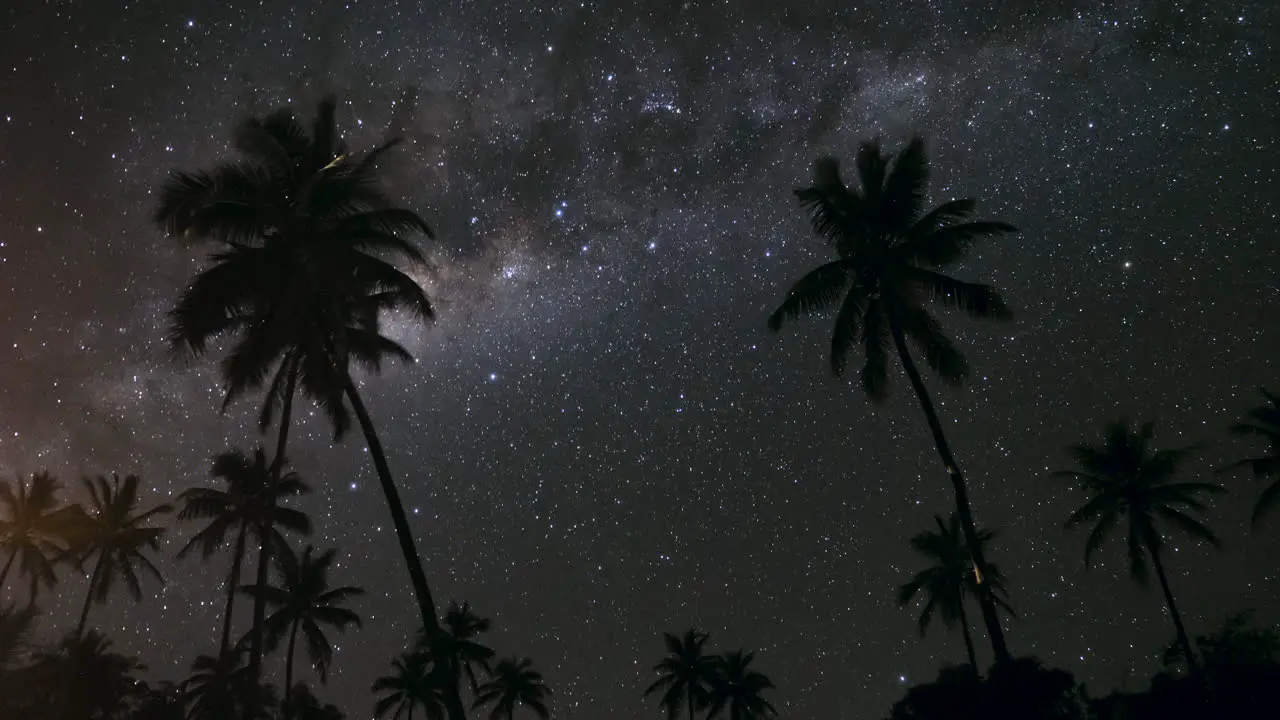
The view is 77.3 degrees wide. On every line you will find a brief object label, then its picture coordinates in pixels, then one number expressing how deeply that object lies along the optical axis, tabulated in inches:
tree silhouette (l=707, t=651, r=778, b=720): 2138.3
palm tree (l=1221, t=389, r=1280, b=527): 1190.3
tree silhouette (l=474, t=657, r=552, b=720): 2053.4
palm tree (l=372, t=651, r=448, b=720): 1784.0
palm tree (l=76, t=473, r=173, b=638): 1467.8
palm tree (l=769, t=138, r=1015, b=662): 806.5
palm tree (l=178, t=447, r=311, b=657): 1136.2
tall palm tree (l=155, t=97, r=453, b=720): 658.8
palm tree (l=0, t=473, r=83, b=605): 1504.7
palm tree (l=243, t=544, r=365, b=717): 1342.3
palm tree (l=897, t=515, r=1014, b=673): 1541.6
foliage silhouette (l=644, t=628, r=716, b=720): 2105.1
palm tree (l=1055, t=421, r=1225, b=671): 1267.2
